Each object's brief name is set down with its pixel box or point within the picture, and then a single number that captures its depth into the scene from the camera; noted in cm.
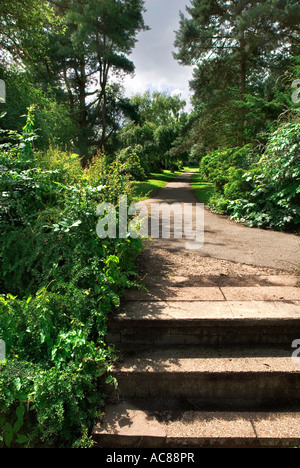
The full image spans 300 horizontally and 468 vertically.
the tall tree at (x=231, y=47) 1284
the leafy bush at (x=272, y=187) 638
